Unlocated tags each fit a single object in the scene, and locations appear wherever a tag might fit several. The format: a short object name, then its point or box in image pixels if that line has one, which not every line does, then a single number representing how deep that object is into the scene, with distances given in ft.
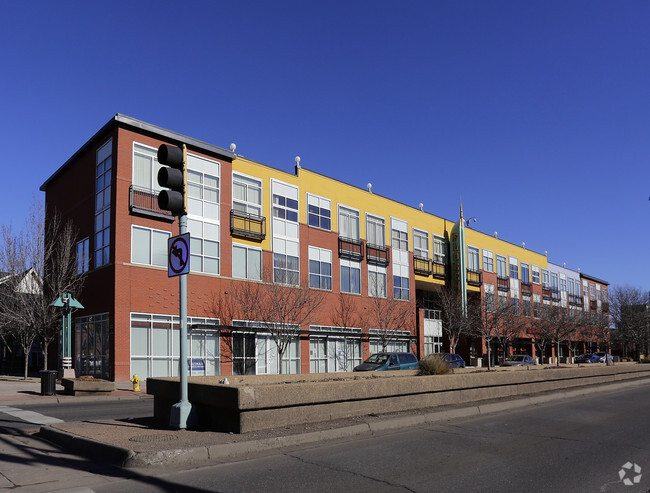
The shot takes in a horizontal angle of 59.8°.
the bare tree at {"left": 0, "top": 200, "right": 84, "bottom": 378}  99.35
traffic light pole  30.17
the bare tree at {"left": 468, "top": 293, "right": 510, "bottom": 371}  164.55
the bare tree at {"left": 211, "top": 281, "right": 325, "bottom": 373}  109.09
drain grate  27.14
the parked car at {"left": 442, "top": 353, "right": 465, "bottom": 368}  123.34
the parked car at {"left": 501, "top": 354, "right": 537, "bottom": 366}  141.38
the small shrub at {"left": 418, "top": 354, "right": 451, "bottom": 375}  50.88
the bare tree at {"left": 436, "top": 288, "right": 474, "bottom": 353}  161.27
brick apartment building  95.86
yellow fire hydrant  77.62
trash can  69.33
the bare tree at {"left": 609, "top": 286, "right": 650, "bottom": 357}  244.63
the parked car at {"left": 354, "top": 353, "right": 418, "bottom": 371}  82.07
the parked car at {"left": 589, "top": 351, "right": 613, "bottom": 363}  188.75
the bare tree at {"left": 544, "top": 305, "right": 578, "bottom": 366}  202.28
